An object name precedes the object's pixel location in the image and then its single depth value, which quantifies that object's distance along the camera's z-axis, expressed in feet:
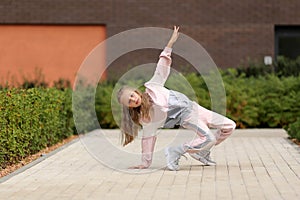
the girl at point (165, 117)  38.09
